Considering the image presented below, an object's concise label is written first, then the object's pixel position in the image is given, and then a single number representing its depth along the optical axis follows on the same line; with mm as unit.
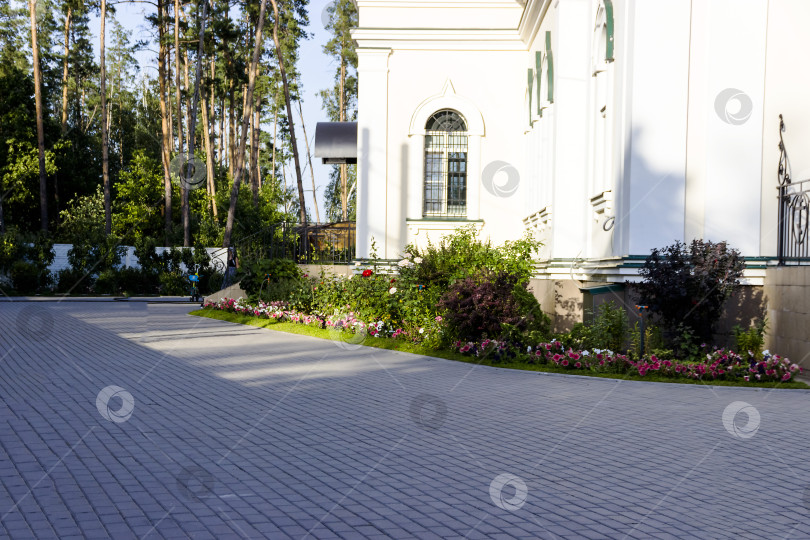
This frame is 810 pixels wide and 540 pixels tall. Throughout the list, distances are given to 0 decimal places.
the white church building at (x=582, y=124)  11312
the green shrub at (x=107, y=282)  31722
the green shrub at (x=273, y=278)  19594
